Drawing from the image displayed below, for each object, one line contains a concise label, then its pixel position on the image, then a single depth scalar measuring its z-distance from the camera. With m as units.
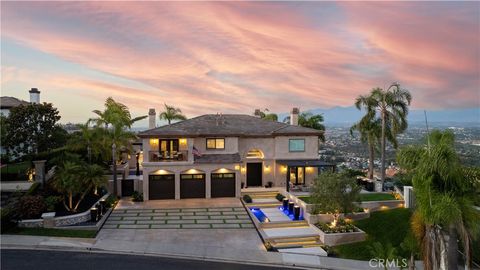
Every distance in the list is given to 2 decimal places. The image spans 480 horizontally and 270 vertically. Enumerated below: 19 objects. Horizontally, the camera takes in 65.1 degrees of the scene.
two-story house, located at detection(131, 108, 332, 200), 31.25
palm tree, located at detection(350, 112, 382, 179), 34.03
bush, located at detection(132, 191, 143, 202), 30.41
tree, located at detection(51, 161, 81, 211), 24.03
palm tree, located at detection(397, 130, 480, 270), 9.38
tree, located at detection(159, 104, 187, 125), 46.59
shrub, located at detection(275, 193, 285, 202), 30.60
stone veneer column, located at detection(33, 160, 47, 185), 27.64
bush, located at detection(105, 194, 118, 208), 27.74
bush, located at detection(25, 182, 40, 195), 25.90
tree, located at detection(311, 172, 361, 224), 22.58
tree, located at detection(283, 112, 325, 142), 44.91
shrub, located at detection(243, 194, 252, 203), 29.94
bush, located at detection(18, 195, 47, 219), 22.05
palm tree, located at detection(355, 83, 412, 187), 31.95
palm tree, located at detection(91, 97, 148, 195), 30.66
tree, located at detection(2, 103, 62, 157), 31.02
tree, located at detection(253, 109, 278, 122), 55.33
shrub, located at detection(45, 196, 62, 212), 23.64
